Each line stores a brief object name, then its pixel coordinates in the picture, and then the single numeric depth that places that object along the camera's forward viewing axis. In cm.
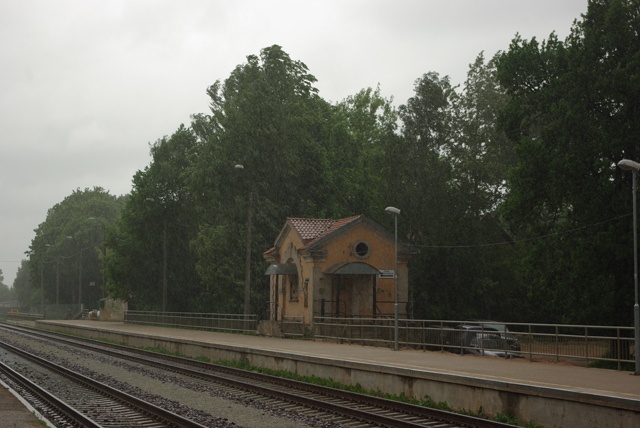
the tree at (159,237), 7262
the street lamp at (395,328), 2710
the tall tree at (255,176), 5678
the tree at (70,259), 12200
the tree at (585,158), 3097
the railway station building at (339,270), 3800
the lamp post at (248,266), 4244
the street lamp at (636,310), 1842
